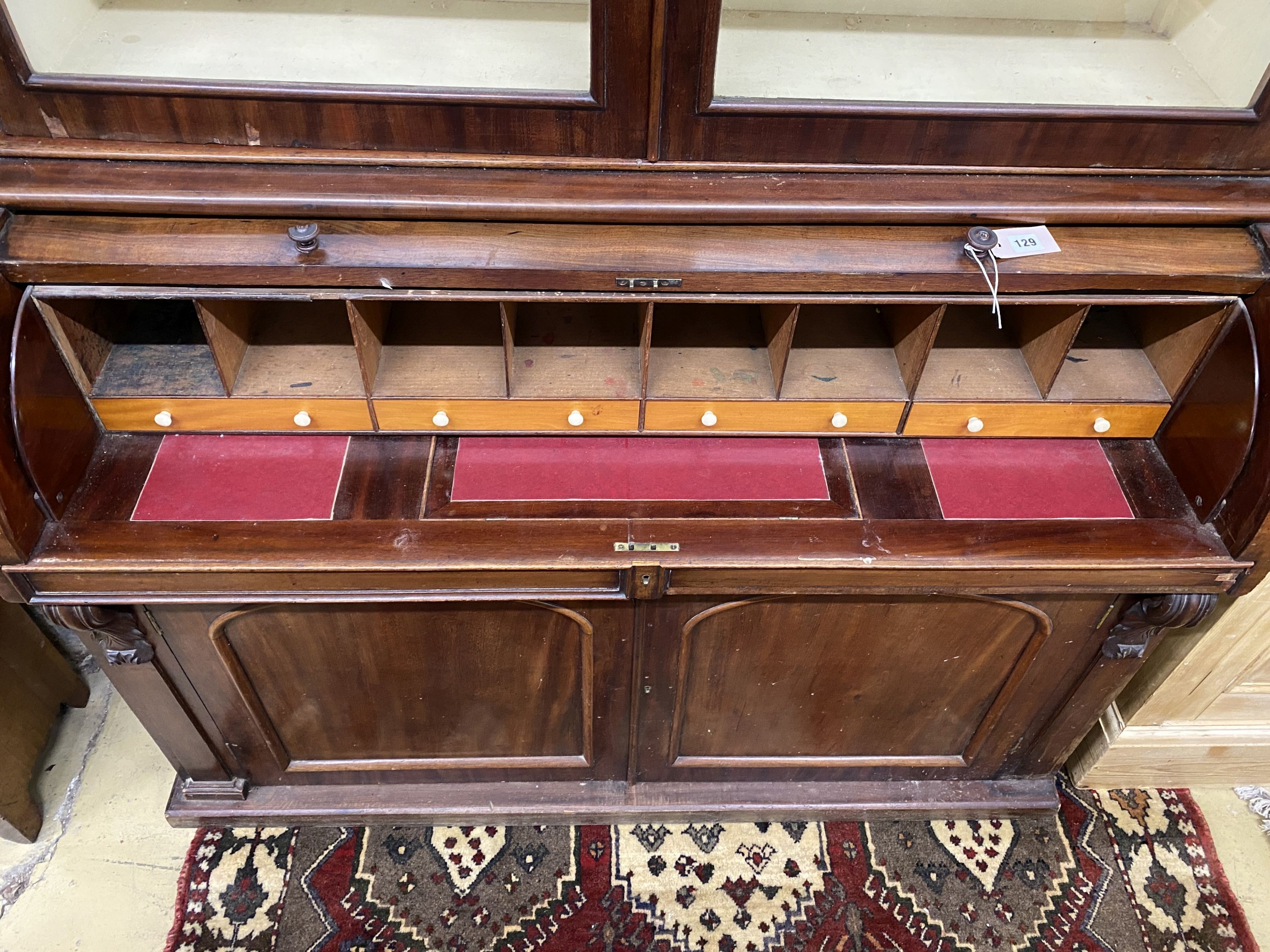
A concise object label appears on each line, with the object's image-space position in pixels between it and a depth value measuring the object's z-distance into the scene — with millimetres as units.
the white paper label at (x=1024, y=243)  1090
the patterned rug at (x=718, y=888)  1626
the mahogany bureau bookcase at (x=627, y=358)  1044
